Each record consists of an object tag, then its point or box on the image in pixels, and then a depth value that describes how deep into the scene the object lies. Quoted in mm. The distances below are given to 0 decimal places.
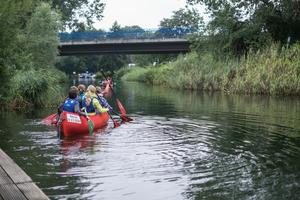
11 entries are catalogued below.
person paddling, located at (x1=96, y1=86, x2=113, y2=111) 17625
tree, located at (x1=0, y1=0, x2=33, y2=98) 11750
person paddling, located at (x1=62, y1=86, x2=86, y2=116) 13844
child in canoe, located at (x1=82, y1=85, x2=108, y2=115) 15969
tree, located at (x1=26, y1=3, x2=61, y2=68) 38656
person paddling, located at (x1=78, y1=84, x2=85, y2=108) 16203
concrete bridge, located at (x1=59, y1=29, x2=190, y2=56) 54469
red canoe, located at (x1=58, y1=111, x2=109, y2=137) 13398
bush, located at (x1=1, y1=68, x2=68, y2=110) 21145
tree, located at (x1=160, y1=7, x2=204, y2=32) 83500
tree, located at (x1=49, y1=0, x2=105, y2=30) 71000
